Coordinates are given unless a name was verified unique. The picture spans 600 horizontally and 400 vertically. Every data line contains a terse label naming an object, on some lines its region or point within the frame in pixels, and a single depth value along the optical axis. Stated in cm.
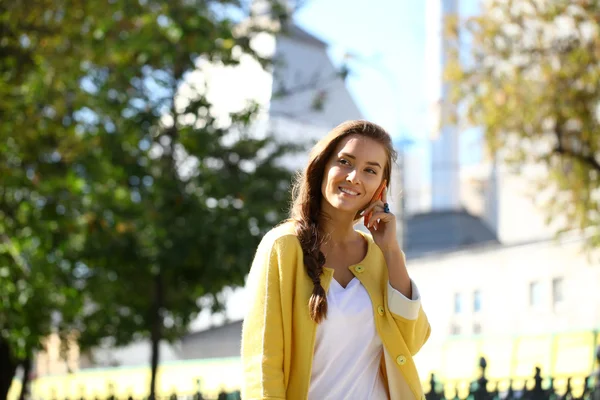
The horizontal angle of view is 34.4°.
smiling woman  297
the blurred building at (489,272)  1800
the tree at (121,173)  1168
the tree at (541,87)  1889
